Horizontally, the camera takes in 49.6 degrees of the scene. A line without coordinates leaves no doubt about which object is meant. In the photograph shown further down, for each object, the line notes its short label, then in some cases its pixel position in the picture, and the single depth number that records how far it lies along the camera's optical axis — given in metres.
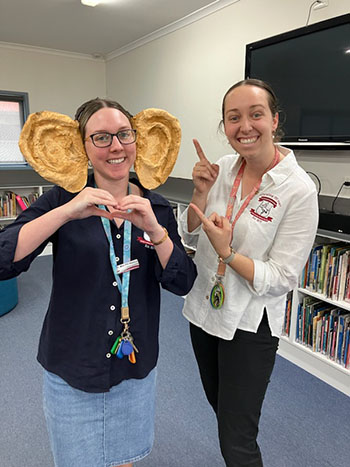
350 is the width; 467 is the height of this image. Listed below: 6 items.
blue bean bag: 3.25
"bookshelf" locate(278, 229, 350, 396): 2.35
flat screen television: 2.26
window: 5.02
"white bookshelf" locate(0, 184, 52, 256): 4.89
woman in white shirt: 1.18
